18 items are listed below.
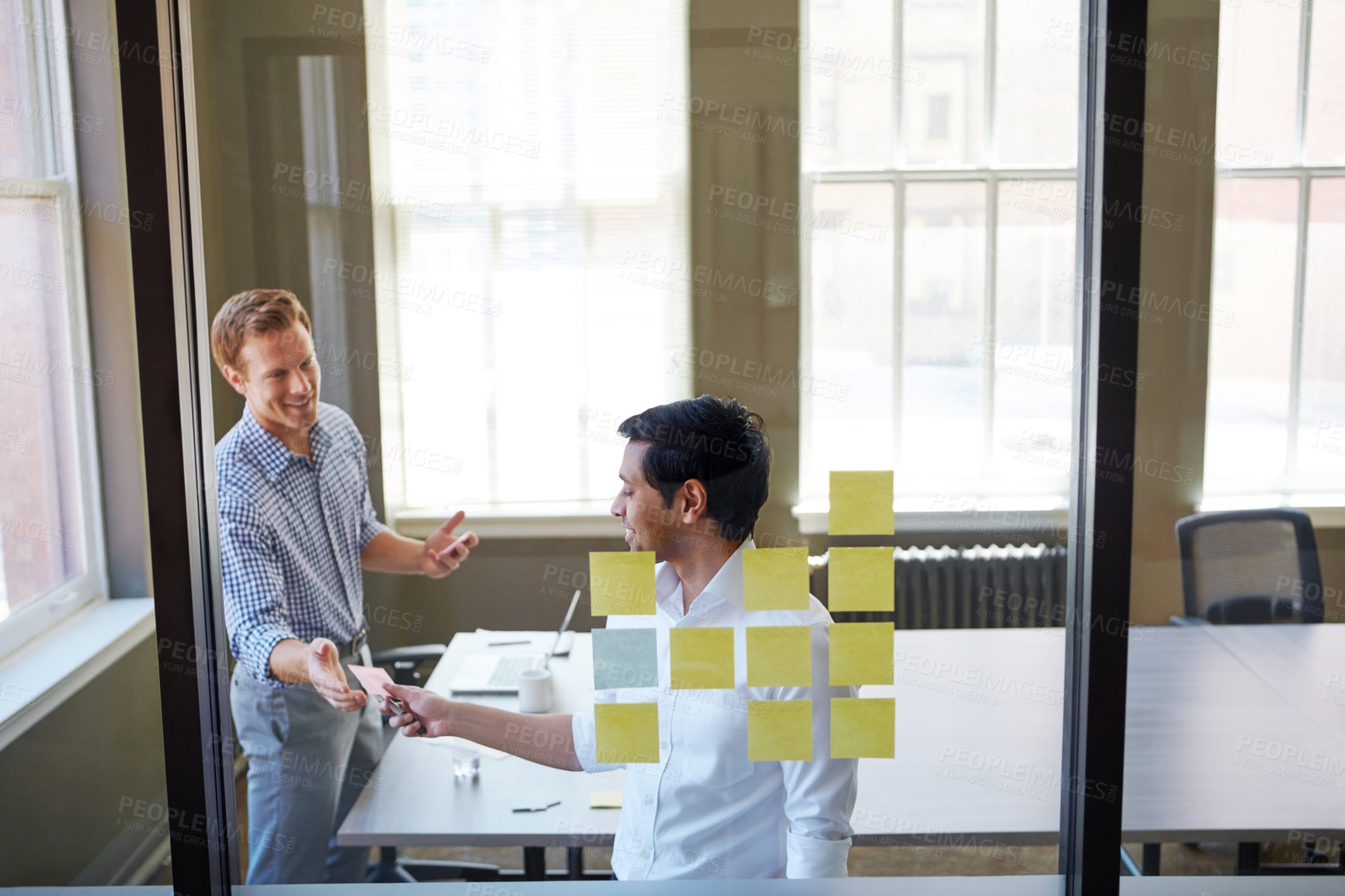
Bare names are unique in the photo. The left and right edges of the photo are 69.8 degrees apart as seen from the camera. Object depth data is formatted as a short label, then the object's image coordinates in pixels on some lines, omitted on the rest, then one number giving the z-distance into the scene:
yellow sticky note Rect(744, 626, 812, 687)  1.41
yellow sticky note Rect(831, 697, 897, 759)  1.42
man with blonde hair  1.53
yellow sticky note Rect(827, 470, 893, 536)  1.42
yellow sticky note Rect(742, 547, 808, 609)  1.40
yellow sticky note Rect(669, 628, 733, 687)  1.41
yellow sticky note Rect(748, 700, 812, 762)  1.42
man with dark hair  1.41
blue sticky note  1.43
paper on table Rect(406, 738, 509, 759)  1.69
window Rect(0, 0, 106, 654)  1.97
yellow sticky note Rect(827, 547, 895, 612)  1.42
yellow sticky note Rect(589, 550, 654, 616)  1.43
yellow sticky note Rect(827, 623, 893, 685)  1.41
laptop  1.52
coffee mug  1.53
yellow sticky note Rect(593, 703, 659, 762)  1.45
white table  1.60
